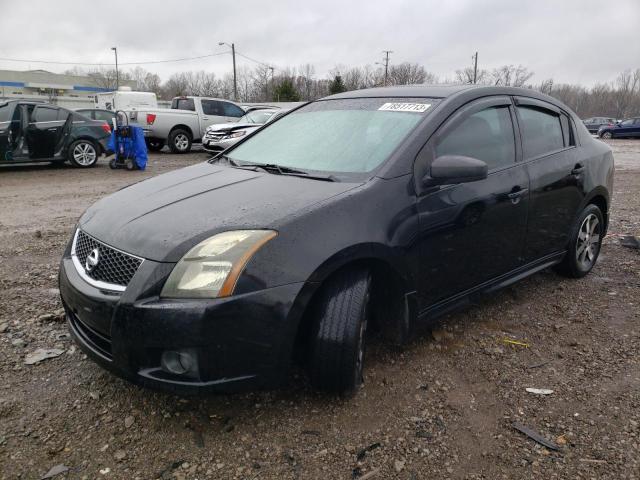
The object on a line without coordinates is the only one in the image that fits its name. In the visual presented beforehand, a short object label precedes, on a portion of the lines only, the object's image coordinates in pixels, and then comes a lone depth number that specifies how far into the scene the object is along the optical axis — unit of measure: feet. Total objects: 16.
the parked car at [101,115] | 49.75
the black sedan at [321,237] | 6.90
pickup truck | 49.85
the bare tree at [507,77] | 193.77
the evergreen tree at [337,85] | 134.31
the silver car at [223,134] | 43.88
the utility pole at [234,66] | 159.24
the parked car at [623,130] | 98.02
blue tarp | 37.60
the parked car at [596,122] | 118.62
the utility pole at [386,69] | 197.96
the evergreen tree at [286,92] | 139.85
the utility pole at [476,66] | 196.80
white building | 195.93
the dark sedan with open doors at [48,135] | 33.99
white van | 74.69
